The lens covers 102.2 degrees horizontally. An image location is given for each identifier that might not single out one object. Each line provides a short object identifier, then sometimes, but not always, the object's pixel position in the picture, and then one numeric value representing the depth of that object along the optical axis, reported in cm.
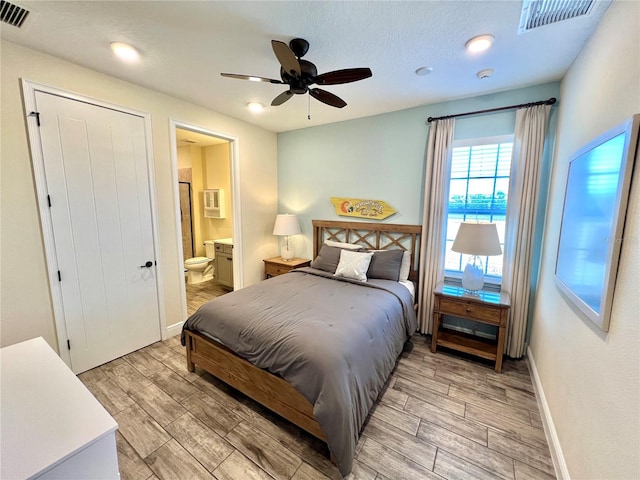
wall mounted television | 111
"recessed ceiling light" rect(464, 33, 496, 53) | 178
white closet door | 220
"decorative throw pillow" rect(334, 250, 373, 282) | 305
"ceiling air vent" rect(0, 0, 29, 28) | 156
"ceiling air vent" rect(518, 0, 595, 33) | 147
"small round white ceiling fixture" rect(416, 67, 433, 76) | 221
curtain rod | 240
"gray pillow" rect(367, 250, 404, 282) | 308
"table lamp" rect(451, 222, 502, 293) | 247
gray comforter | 153
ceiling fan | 167
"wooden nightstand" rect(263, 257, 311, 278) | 396
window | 275
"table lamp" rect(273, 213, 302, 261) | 400
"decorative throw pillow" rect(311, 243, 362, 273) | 340
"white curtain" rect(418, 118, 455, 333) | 291
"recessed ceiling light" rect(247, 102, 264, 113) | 306
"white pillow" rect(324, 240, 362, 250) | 349
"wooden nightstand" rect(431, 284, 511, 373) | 248
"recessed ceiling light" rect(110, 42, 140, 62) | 193
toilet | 495
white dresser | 96
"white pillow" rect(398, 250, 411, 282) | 316
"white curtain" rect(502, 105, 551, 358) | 248
